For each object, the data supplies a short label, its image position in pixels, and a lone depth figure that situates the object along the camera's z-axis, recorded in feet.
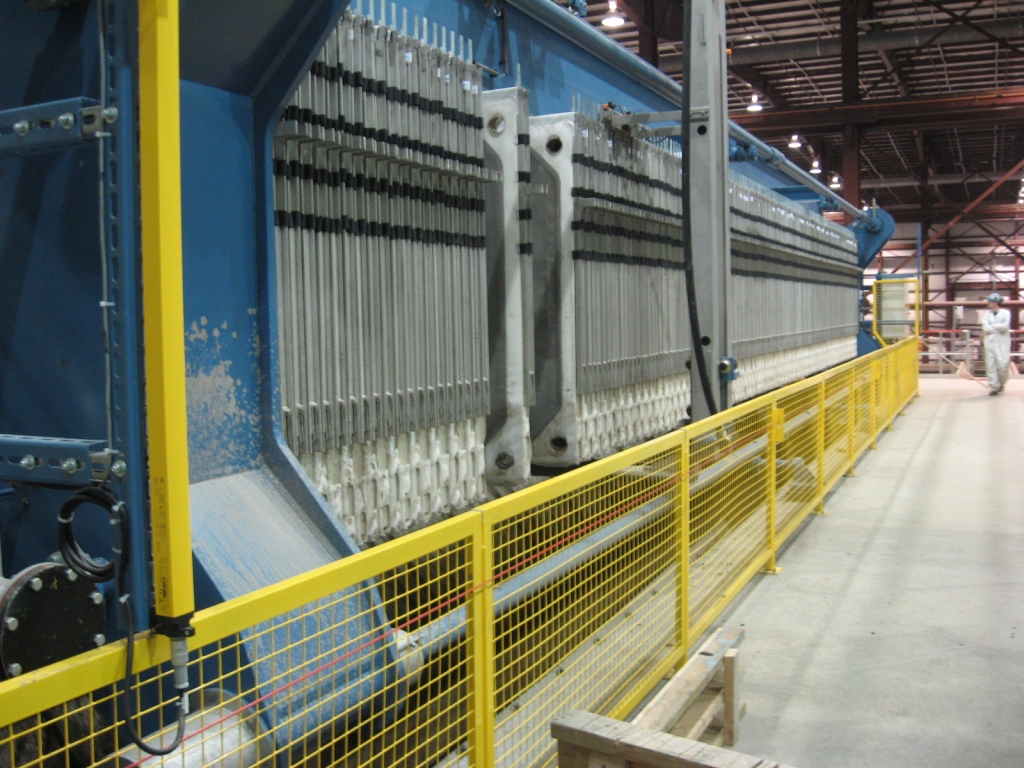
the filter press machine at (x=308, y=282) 4.88
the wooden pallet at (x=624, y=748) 6.12
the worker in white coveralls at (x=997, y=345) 46.62
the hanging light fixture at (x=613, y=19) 35.72
